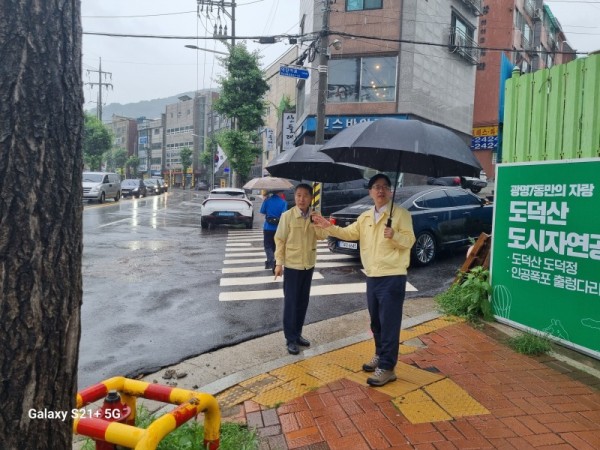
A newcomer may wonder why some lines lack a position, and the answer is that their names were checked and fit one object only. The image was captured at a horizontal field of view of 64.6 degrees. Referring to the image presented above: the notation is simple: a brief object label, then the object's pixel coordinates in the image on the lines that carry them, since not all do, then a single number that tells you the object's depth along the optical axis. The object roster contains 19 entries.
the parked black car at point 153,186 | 43.31
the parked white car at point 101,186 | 25.73
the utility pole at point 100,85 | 54.62
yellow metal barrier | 2.11
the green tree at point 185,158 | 74.25
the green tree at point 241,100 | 26.48
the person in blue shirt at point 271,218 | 8.88
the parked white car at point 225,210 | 16.08
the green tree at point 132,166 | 83.81
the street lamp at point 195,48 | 16.60
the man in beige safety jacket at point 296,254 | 4.72
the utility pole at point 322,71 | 13.33
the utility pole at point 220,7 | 28.88
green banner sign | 4.41
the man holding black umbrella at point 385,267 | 3.94
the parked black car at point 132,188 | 36.22
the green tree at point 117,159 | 83.25
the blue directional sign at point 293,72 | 13.75
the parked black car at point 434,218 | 9.34
